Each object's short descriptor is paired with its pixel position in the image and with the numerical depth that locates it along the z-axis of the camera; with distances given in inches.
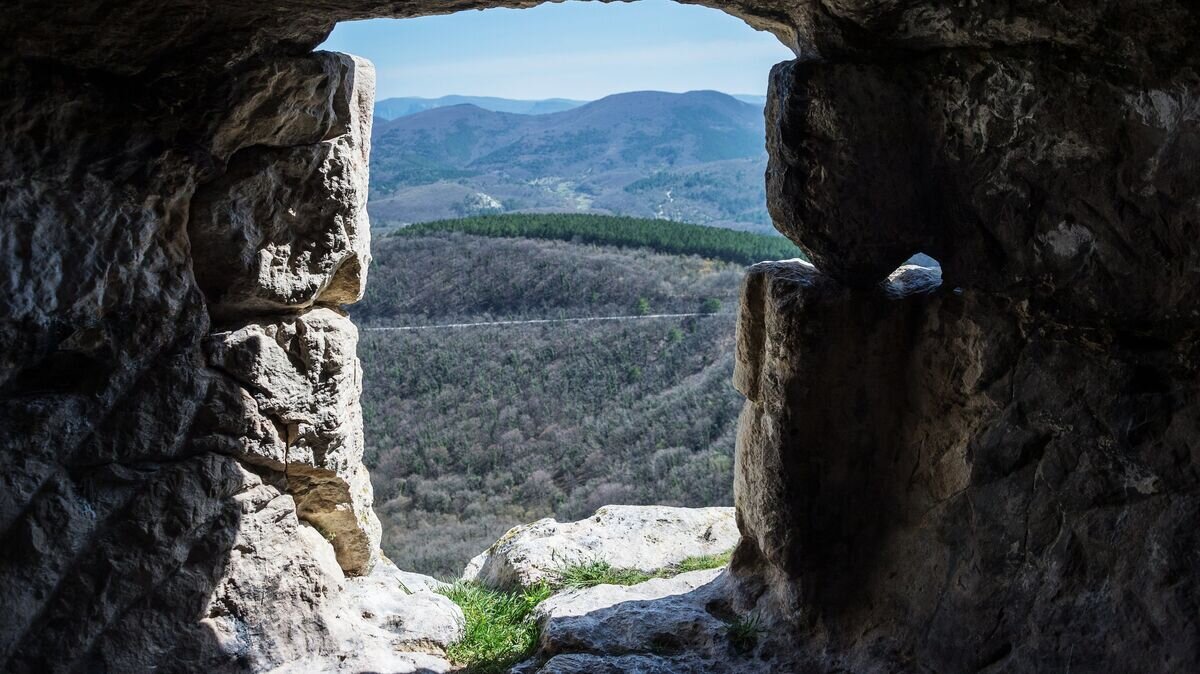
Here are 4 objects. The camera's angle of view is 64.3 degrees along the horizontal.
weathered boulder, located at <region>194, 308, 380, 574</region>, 175.3
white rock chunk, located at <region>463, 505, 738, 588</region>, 238.4
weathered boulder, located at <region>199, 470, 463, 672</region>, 172.6
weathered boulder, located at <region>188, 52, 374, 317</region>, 169.5
